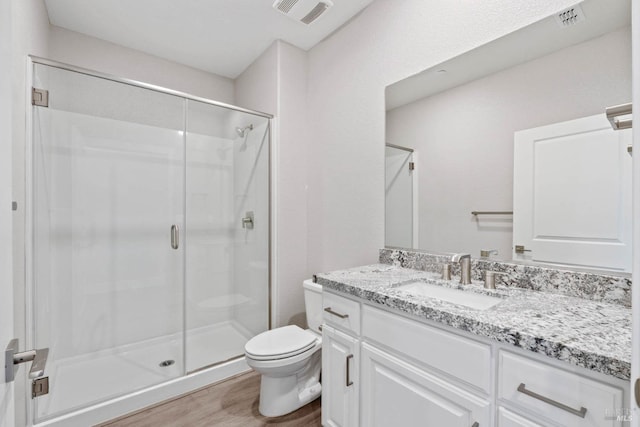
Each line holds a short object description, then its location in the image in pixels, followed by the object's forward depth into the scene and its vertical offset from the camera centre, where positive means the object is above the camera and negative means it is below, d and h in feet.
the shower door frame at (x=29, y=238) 4.95 -0.48
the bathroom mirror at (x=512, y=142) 3.52 +1.12
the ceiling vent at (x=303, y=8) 6.20 +4.46
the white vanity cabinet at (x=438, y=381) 2.32 -1.72
